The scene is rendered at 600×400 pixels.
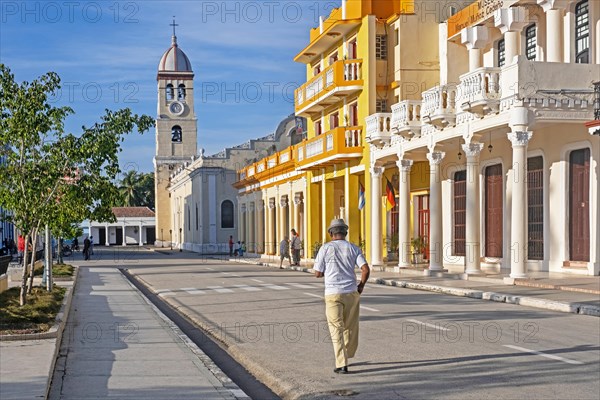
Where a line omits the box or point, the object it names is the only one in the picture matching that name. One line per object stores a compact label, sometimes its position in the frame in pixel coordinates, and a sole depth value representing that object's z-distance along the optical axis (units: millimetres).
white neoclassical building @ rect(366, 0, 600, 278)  22531
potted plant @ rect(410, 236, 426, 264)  34719
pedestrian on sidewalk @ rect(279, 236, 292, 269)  41234
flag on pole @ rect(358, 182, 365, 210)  37594
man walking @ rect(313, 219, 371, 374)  9898
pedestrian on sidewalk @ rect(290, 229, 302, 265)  40969
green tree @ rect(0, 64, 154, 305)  16719
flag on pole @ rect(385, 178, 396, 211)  35500
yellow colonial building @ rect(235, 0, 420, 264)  36406
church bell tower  99375
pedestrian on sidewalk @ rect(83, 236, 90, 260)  58844
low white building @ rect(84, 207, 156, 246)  121688
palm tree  133875
